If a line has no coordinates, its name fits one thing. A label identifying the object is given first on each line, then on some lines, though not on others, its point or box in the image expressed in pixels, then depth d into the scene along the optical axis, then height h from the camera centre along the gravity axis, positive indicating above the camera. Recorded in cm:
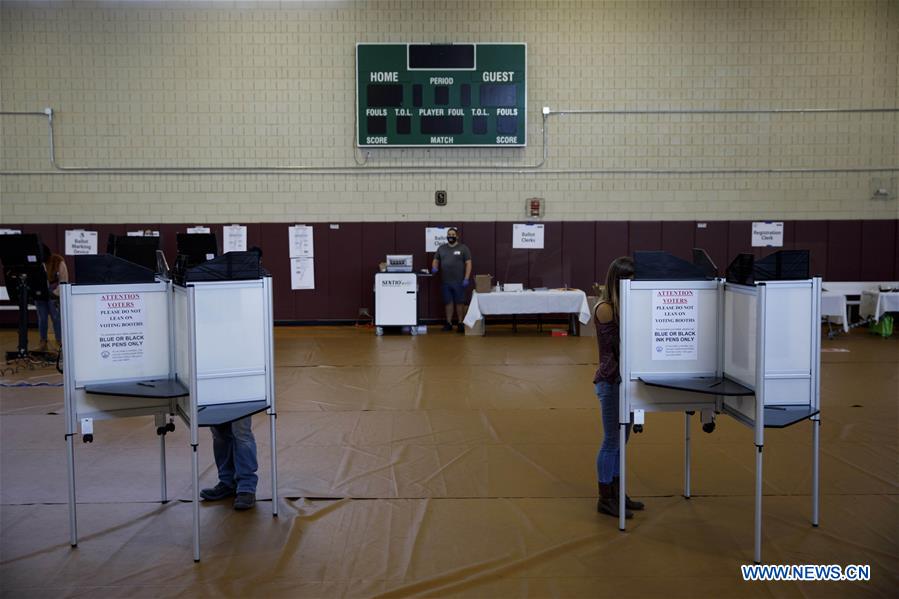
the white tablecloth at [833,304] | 1287 -88
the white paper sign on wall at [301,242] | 1427 +21
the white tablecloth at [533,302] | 1278 -83
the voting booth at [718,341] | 412 -49
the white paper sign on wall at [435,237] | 1428 +29
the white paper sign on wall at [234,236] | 1416 +32
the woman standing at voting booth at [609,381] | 448 -76
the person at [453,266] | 1349 -24
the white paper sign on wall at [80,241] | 1405 +24
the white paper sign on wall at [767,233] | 1434 +34
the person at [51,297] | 1090 -61
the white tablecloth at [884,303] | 1294 -87
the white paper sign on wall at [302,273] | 1438 -37
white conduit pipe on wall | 1397 +152
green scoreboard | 1363 +283
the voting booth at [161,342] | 423 -50
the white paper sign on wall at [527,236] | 1435 +31
